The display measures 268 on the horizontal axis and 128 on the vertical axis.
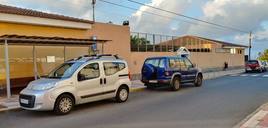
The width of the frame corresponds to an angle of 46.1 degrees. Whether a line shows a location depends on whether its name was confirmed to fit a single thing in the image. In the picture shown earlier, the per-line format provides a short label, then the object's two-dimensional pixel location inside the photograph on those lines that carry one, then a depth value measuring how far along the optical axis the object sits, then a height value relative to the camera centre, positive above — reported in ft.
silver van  31.78 -2.79
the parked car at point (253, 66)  121.19 -3.22
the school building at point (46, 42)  50.75 +3.03
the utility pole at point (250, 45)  207.22 +8.00
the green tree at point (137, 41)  85.96 +5.22
